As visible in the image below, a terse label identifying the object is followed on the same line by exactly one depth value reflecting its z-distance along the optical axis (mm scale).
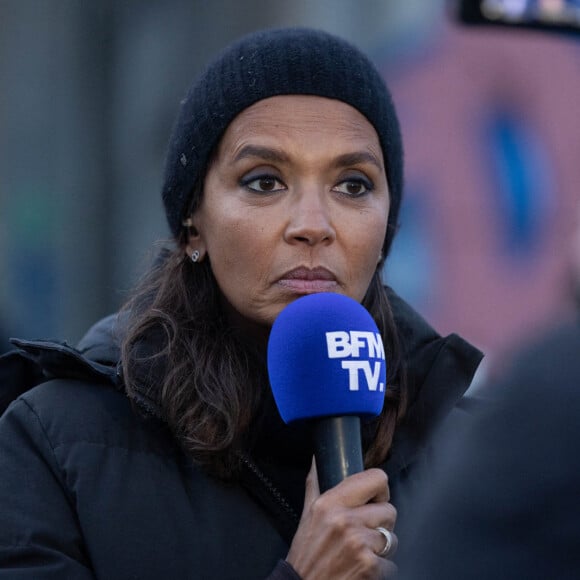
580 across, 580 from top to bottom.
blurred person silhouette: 1222
